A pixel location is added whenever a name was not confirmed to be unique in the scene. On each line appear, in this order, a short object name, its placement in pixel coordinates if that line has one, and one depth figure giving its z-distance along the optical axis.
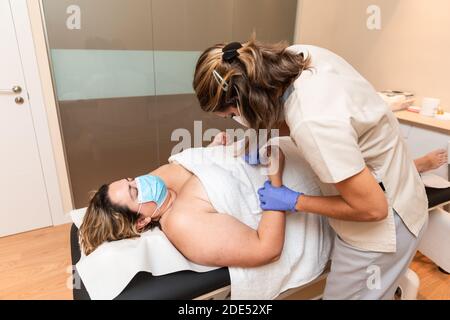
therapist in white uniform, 0.78
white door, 1.76
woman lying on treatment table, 1.00
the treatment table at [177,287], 0.95
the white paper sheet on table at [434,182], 1.45
